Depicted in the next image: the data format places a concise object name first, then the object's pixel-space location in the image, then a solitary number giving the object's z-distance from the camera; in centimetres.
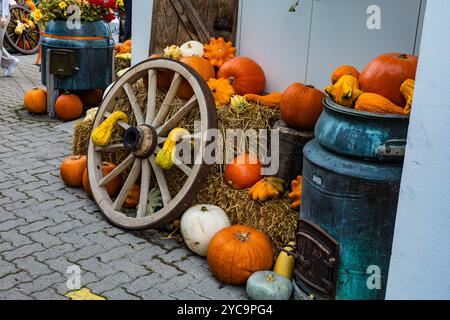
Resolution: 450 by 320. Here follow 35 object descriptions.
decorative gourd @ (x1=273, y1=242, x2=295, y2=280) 363
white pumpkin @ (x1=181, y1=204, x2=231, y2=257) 400
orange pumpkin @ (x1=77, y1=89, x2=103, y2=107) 785
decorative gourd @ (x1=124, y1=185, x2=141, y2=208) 478
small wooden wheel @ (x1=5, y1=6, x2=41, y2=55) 1241
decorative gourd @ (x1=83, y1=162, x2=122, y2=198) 496
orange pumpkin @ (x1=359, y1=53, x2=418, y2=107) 329
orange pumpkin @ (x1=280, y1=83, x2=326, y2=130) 407
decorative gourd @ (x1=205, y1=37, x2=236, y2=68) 521
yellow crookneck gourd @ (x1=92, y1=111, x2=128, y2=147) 468
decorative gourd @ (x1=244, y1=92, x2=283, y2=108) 470
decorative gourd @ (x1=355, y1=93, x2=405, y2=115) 312
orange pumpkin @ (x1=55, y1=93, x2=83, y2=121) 748
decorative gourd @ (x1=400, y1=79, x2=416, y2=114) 308
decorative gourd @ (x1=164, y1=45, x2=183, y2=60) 517
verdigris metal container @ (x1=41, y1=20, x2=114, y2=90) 718
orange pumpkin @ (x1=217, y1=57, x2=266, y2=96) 492
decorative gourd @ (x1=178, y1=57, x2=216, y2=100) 495
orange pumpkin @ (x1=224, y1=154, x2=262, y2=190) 429
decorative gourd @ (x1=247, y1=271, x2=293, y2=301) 337
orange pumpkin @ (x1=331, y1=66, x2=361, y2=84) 366
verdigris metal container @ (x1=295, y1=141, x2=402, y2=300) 299
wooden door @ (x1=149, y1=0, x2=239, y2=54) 535
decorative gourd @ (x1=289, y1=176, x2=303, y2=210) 396
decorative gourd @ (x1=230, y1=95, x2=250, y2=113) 455
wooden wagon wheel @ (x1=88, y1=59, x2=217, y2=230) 415
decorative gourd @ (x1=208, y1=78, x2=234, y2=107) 473
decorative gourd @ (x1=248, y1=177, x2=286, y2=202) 408
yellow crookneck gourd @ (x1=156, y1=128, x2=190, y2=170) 418
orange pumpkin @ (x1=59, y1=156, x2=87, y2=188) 518
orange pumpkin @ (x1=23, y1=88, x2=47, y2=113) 776
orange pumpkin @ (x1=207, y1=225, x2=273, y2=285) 361
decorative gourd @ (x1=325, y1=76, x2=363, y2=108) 326
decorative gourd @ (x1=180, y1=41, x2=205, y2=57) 521
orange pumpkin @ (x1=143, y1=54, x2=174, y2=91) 484
